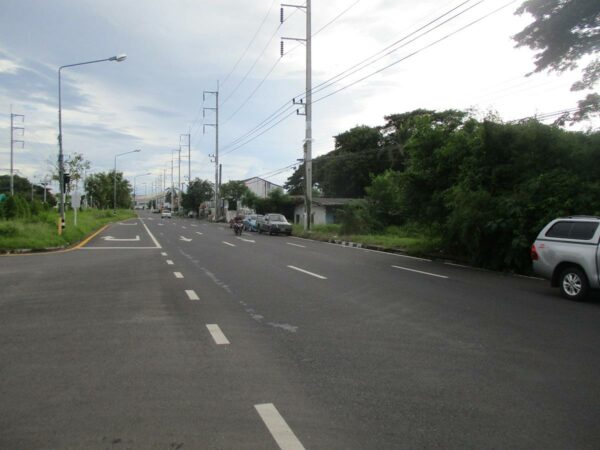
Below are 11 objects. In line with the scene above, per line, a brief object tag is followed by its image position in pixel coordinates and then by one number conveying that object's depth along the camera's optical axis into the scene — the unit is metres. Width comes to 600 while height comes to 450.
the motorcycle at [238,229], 34.28
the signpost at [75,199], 32.67
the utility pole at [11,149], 49.83
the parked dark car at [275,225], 35.62
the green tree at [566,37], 15.07
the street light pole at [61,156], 24.48
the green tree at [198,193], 108.44
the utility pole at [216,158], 72.69
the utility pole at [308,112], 33.75
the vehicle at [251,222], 41.46
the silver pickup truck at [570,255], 9.47
